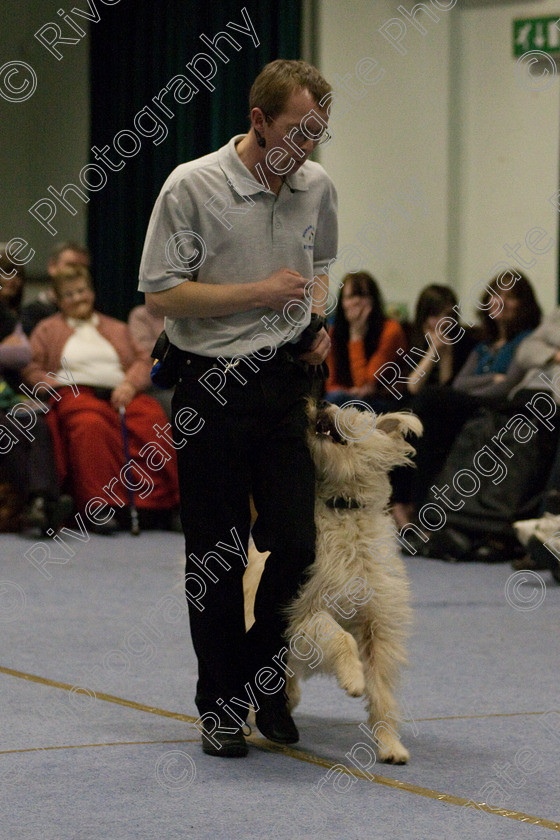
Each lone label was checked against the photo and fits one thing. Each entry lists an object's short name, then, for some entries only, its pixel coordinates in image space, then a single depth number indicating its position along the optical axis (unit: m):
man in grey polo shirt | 4.97
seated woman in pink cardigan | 12.69
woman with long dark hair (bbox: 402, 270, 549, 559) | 11.56
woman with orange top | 12.83
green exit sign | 14.16
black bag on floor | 10.98
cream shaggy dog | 5.05
